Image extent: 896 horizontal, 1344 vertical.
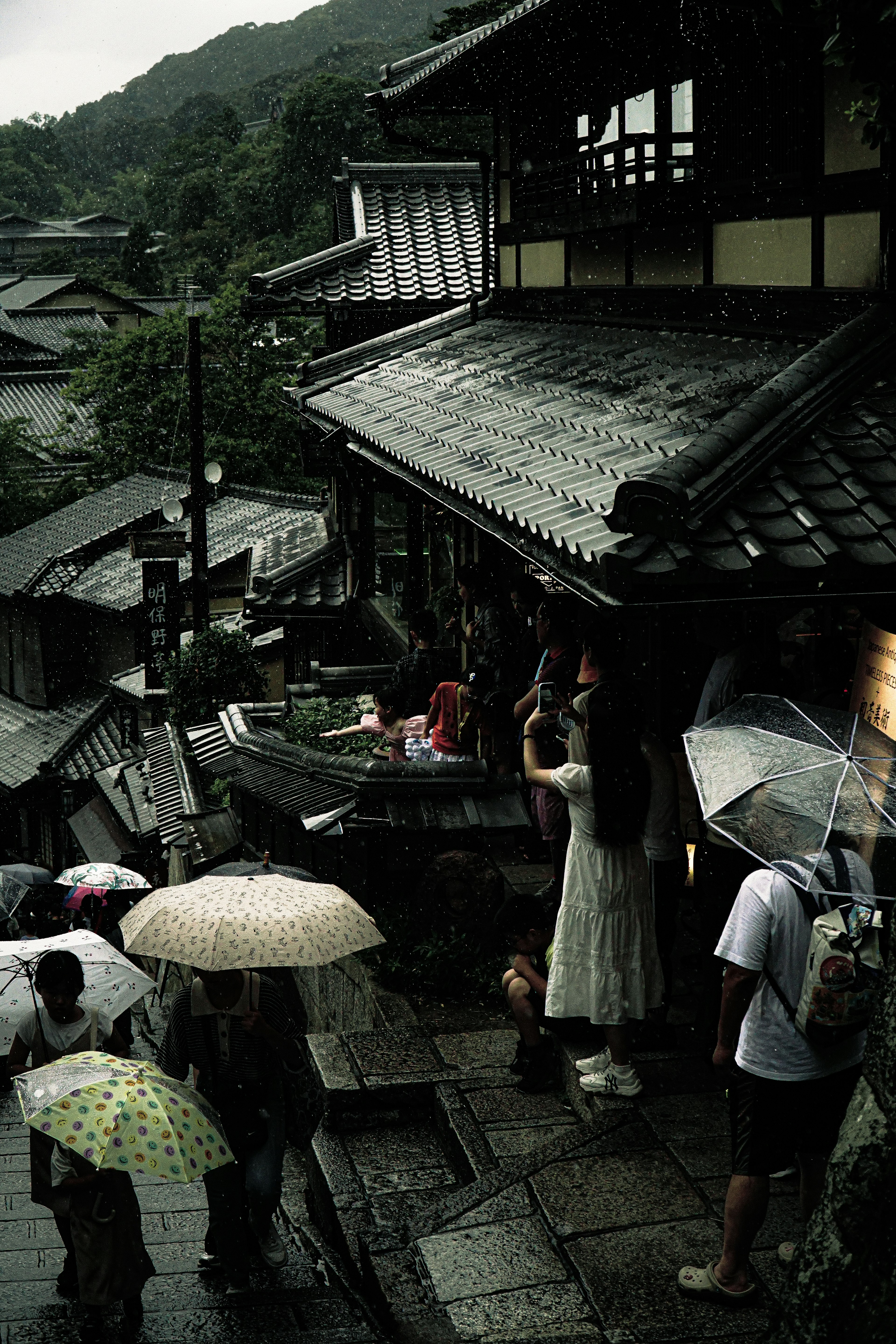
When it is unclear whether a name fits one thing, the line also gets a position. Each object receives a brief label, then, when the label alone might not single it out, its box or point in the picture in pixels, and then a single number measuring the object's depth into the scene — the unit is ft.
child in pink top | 36.14
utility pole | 66.03
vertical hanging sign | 75.25
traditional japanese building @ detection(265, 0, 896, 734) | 18.03
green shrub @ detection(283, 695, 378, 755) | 40.11
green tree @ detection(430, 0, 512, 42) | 90.68
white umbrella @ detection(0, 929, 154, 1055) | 24.06
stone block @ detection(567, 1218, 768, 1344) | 15.07
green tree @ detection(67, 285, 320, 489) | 115.55
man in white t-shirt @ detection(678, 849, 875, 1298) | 15.30
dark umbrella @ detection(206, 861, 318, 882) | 22.09
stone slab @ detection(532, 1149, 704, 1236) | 17.53
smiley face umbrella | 16.63
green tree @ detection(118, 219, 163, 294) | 216.95
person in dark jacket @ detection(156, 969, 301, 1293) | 19.31
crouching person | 22.29
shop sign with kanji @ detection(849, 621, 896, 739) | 19.25
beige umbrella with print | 18.66
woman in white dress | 20.31
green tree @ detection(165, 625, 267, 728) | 60.54
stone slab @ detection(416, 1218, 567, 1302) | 16.33
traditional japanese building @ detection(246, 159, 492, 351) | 59.31
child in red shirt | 33.01
